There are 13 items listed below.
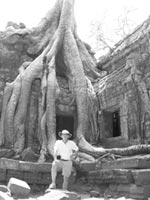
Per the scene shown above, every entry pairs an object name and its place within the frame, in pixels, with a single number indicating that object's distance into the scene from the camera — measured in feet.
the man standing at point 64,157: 14.07
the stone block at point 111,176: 12.99
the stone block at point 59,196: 10.20
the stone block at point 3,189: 12.21
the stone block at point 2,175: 17.37
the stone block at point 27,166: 17.52
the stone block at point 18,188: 12.23
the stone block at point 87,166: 16.84
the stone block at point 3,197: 9.09
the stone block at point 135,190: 11.76
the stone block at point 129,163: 13.67
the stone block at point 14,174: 17.47
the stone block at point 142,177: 12.07
